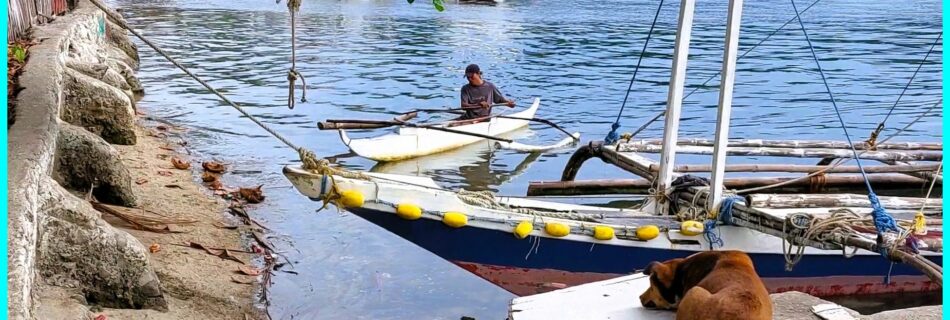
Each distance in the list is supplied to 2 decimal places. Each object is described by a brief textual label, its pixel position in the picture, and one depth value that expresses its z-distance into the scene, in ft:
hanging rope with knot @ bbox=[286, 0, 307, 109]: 22.90
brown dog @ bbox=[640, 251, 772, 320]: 15.15
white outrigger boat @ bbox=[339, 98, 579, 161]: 48.01
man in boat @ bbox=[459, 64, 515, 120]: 51.19
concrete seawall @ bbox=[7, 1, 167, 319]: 16.17
